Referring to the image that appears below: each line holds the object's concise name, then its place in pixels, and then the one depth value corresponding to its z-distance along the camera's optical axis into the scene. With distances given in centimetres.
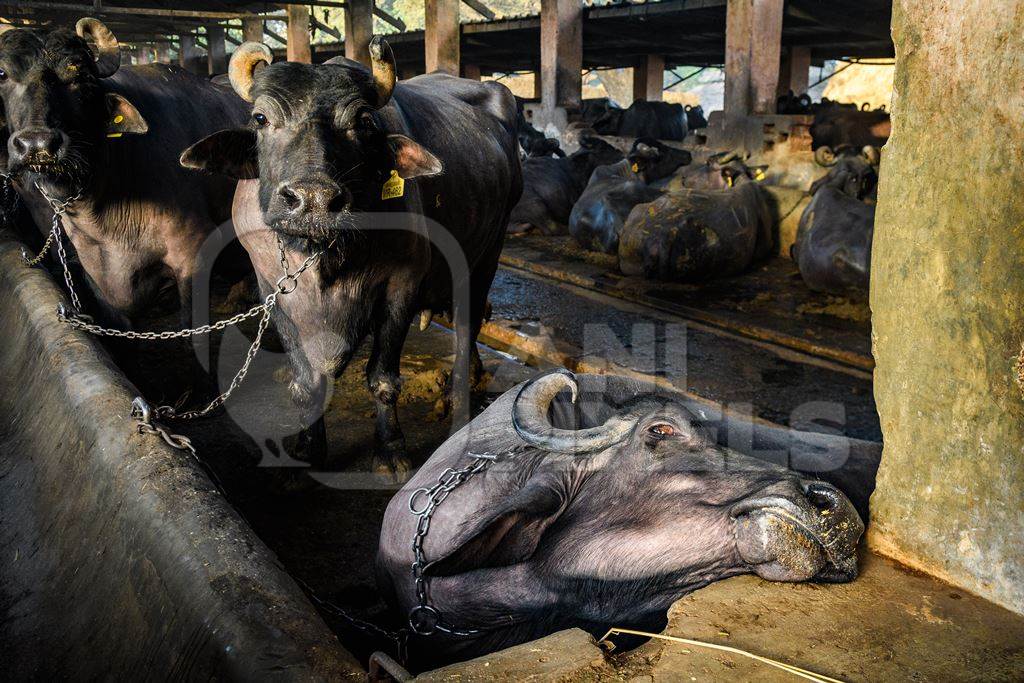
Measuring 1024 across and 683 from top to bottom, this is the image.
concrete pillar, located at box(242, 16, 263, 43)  1928
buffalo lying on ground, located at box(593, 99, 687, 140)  1956
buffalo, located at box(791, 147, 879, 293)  796
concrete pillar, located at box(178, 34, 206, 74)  2480
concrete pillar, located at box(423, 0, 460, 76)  1600
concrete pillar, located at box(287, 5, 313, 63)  1667
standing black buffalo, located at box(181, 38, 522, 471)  379
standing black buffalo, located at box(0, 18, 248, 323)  449
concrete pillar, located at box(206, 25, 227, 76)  2162
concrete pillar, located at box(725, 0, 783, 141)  1216
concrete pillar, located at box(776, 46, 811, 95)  2042
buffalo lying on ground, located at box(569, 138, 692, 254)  1025
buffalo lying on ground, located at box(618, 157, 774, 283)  862
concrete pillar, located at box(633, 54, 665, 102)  2412
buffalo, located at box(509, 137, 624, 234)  1216
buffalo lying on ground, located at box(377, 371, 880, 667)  235
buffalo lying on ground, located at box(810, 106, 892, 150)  1628
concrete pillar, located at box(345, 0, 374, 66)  1570
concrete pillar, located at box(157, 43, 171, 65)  2870
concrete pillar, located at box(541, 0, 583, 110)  1573
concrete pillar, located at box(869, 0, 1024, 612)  213
